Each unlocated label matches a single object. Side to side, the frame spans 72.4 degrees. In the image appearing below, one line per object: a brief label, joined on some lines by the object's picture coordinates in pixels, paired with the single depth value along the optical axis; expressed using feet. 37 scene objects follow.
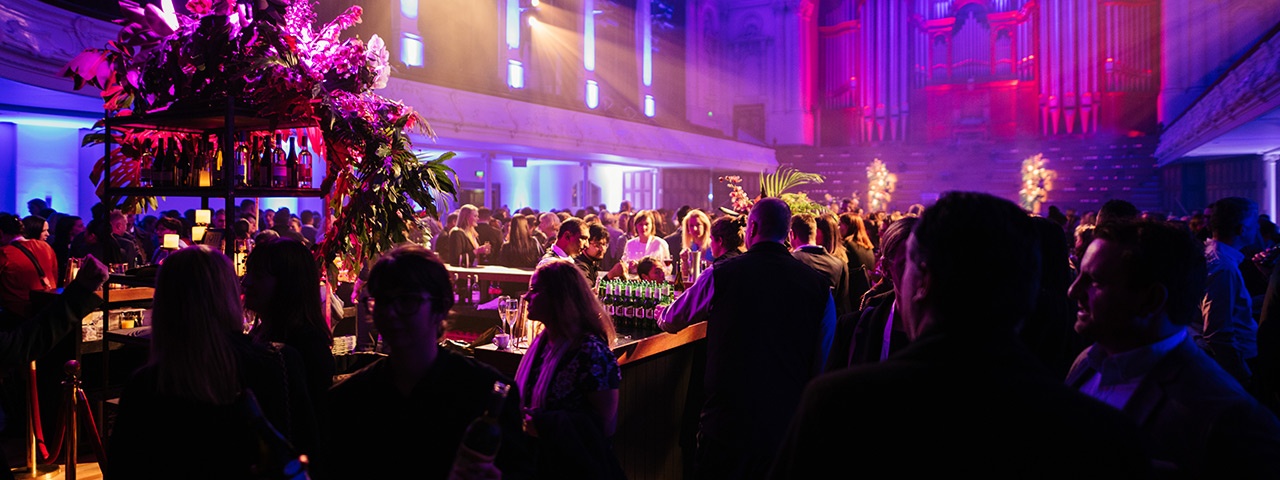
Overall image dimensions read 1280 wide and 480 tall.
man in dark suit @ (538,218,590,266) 17.63
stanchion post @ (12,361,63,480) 14.49
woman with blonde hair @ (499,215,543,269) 25.99
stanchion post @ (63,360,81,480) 13.53
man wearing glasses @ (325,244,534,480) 5.82
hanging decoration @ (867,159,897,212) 73.61
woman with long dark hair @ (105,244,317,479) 6.05
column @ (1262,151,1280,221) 47.47
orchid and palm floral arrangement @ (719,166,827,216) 22.61
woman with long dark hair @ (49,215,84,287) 22.99
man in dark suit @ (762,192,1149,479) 3.37
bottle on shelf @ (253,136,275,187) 12.01
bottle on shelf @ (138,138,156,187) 12.23
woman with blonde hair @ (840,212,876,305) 20.68
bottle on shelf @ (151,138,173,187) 11.89
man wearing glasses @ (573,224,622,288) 17.61
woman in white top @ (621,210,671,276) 23.88
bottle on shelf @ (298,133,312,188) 12.43
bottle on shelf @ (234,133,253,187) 12.29
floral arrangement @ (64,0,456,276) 11.11
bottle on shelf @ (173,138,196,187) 12.06
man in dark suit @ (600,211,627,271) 31.04
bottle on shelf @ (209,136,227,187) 12.25
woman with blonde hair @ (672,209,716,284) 22.36
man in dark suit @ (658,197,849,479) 11.37
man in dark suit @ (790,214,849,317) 15.94
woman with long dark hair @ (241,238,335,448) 8.45
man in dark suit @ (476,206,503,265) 30.25
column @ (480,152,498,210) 45.16
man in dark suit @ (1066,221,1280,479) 4.22
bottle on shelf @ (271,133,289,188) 11.94
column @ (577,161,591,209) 55.69
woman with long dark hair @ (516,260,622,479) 8.14
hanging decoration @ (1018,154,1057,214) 65.67
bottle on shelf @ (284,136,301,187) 12.05
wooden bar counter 12.39
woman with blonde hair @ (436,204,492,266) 26.00
